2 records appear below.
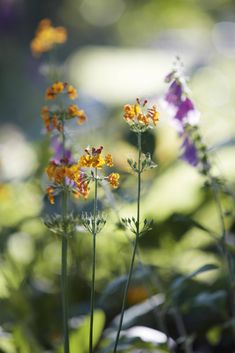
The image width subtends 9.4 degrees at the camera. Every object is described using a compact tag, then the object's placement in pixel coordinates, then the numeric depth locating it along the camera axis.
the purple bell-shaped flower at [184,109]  2.45
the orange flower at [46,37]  2.54
